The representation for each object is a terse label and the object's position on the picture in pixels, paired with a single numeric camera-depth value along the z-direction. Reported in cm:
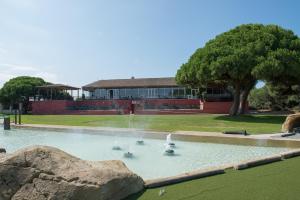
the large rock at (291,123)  1540
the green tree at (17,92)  5047
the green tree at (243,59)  2483
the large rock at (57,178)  462
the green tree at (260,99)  4547
